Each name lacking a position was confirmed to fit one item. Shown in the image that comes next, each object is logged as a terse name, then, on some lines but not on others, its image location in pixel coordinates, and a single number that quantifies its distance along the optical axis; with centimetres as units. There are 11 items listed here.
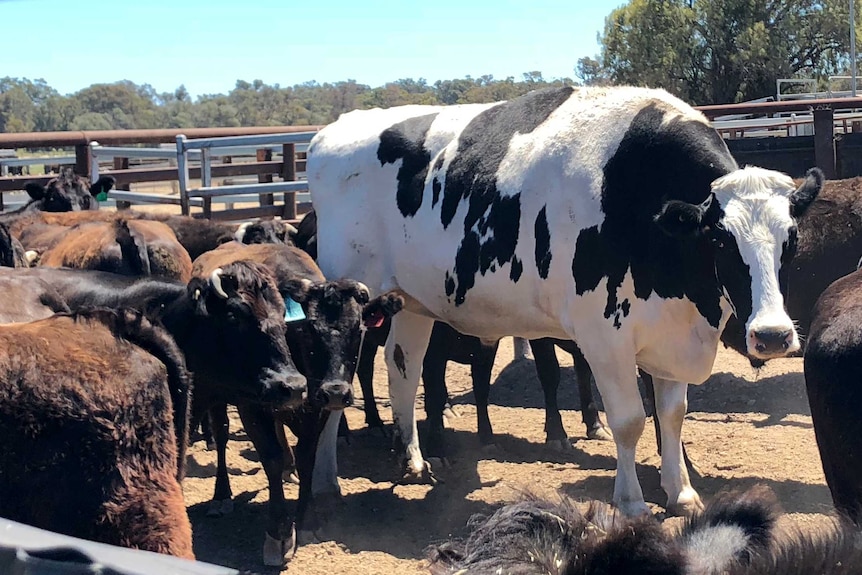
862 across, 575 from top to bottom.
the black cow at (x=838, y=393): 391
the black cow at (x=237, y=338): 514
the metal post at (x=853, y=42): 2898
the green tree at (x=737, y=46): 4256
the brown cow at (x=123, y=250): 761
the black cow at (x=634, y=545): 188
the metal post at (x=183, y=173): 1121
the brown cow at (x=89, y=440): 319
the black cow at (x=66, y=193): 1092
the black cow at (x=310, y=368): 564
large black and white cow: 548
